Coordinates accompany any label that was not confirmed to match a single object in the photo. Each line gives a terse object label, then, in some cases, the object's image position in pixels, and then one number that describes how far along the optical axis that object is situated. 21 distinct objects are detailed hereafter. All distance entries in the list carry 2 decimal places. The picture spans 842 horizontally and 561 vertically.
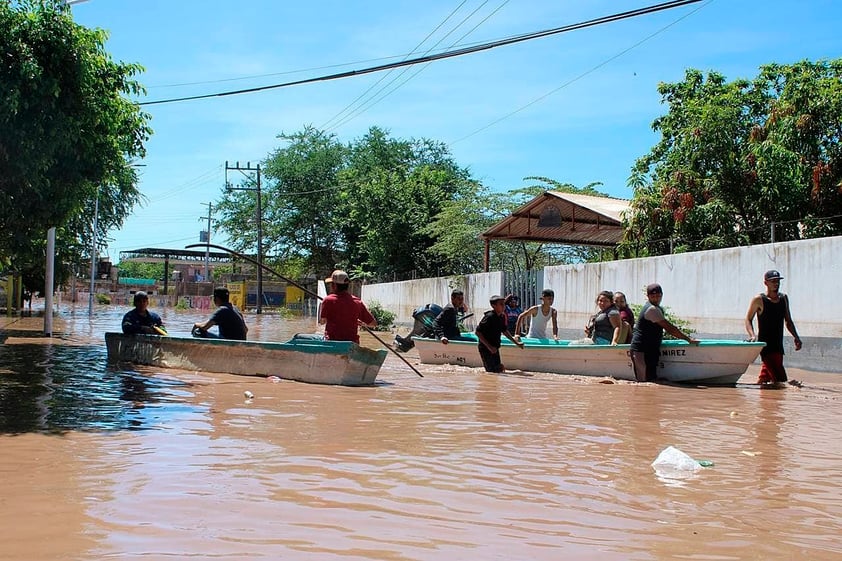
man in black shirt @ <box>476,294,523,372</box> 13.21
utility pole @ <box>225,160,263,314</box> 47.44
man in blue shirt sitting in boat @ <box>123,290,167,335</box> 13.88
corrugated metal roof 21.77
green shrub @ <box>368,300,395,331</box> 32.75
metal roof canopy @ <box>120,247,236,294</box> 72.25
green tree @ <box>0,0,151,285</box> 9.34
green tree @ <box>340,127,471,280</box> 37.34
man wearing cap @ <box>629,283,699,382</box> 11.70
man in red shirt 11.52
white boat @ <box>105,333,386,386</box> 11.15
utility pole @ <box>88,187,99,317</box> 34.38
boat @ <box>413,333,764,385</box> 11.69
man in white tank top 14.28
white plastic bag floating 5.89
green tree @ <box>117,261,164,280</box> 104.19
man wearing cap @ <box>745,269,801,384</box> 10.96
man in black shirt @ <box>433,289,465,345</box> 14.67
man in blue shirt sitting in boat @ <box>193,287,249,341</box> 12.67
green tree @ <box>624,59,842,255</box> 17.39
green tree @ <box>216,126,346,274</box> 51.94
